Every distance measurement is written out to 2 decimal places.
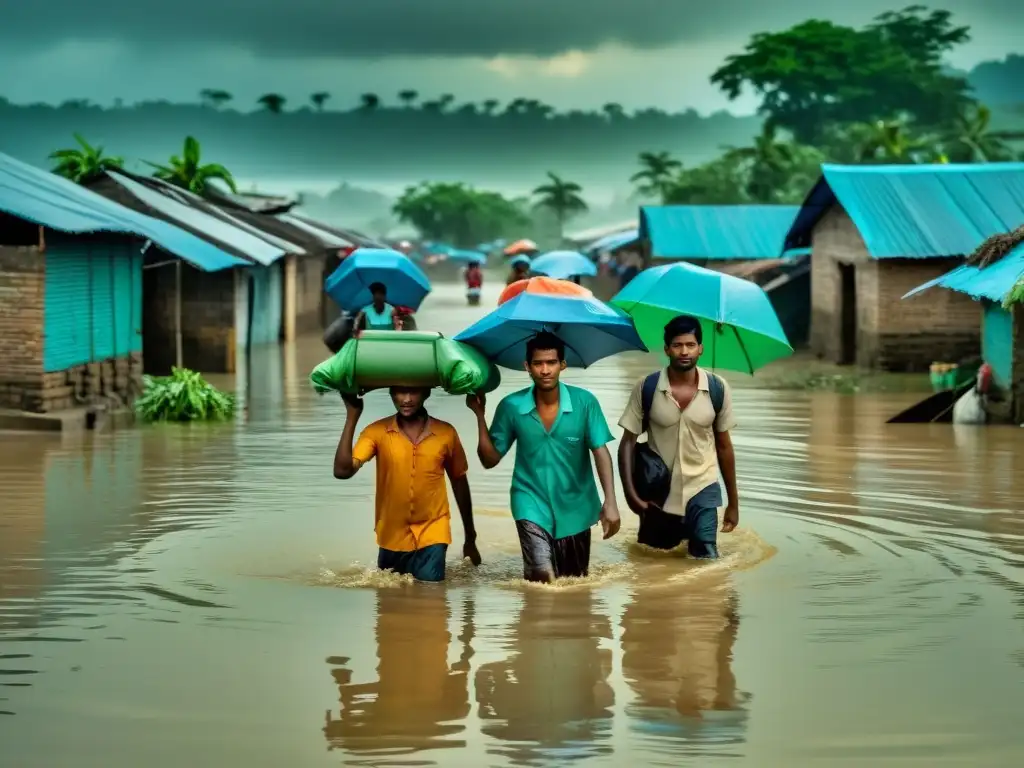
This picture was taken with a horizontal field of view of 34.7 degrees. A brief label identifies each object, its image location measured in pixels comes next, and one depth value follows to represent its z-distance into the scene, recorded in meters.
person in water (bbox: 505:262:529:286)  18.69
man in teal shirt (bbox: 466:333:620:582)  8.66
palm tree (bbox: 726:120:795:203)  59.38
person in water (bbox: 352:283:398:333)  16.06
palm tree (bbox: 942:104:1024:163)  56.03
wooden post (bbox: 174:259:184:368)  23.22
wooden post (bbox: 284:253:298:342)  35.06
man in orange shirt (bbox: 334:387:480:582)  8.57
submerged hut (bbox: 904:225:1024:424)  17.25
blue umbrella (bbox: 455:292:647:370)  8.79
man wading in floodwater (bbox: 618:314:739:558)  9.45
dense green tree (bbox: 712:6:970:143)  78.31
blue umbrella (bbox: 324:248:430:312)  16.58
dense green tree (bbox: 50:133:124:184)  34.81
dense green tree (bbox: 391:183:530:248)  130.50
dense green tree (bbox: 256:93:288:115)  113.19
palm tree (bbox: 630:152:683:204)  82.69
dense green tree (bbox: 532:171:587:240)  116.75
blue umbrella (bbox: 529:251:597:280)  25.62
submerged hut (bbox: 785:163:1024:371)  24.98
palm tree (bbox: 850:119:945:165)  52.25
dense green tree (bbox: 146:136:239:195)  36.28
